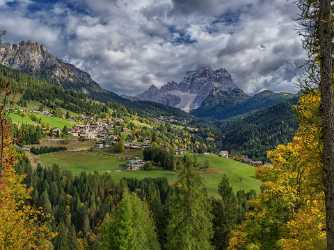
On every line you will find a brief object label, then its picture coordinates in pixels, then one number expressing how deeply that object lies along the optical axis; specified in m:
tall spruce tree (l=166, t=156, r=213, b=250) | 61.19
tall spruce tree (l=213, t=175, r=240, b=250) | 97.25
